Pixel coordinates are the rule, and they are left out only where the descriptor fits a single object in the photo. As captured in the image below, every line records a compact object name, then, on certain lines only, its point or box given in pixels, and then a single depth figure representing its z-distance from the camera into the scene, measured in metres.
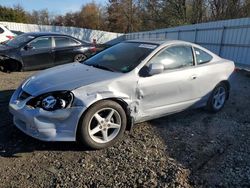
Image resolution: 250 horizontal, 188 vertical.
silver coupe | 2.43
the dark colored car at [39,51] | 6.16
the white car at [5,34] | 7.96
